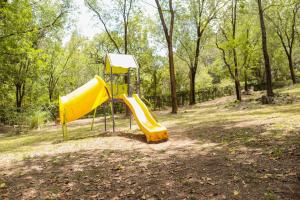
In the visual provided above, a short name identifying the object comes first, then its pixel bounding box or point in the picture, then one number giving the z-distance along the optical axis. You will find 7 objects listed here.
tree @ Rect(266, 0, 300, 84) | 35.12
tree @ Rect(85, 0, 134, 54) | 23.75
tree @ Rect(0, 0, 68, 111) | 10.81
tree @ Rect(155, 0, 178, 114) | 19.19
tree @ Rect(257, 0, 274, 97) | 19.34
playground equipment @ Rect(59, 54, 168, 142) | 11.44
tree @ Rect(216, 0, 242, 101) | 25.91
